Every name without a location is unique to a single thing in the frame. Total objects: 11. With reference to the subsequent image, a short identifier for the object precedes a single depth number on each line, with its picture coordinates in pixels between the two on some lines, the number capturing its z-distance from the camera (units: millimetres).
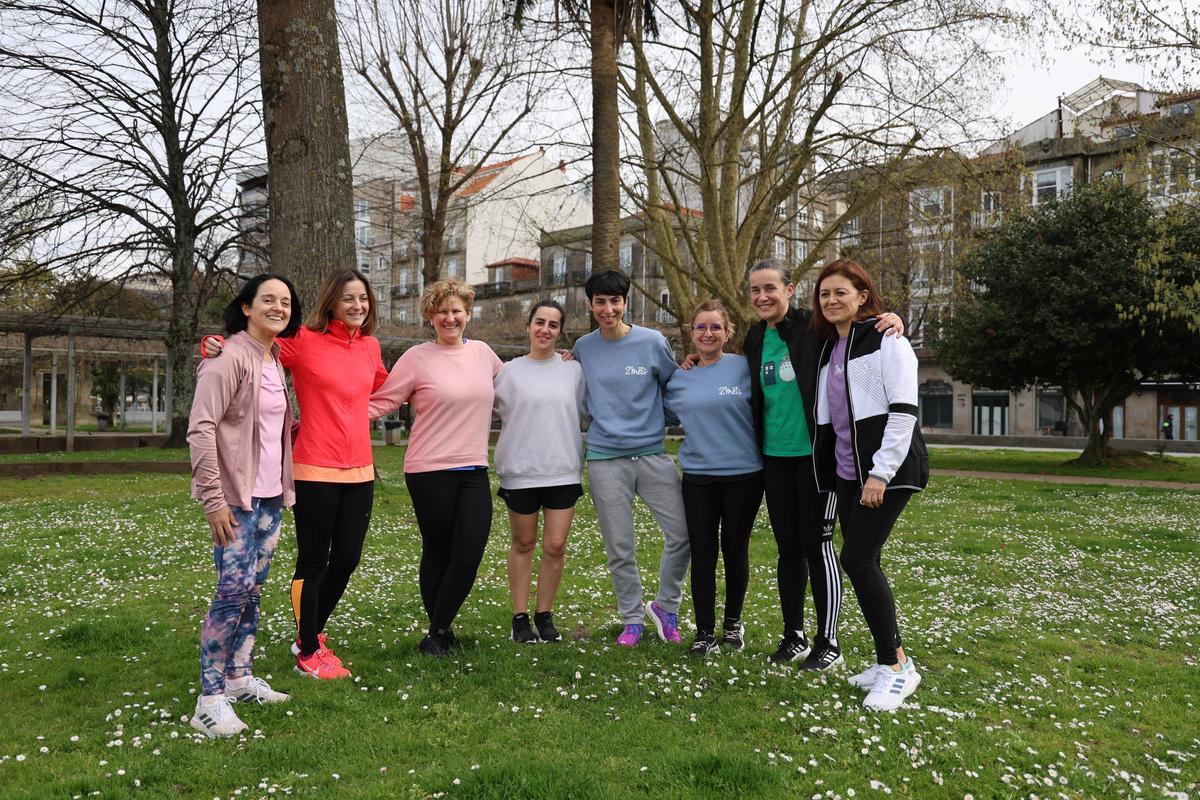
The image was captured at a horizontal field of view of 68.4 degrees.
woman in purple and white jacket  4566
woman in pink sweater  5289
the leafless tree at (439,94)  23641
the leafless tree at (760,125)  16500
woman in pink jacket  4172
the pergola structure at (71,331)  23672
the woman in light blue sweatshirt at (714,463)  5379
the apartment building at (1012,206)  16641
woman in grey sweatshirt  5555
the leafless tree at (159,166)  20438
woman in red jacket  4883
